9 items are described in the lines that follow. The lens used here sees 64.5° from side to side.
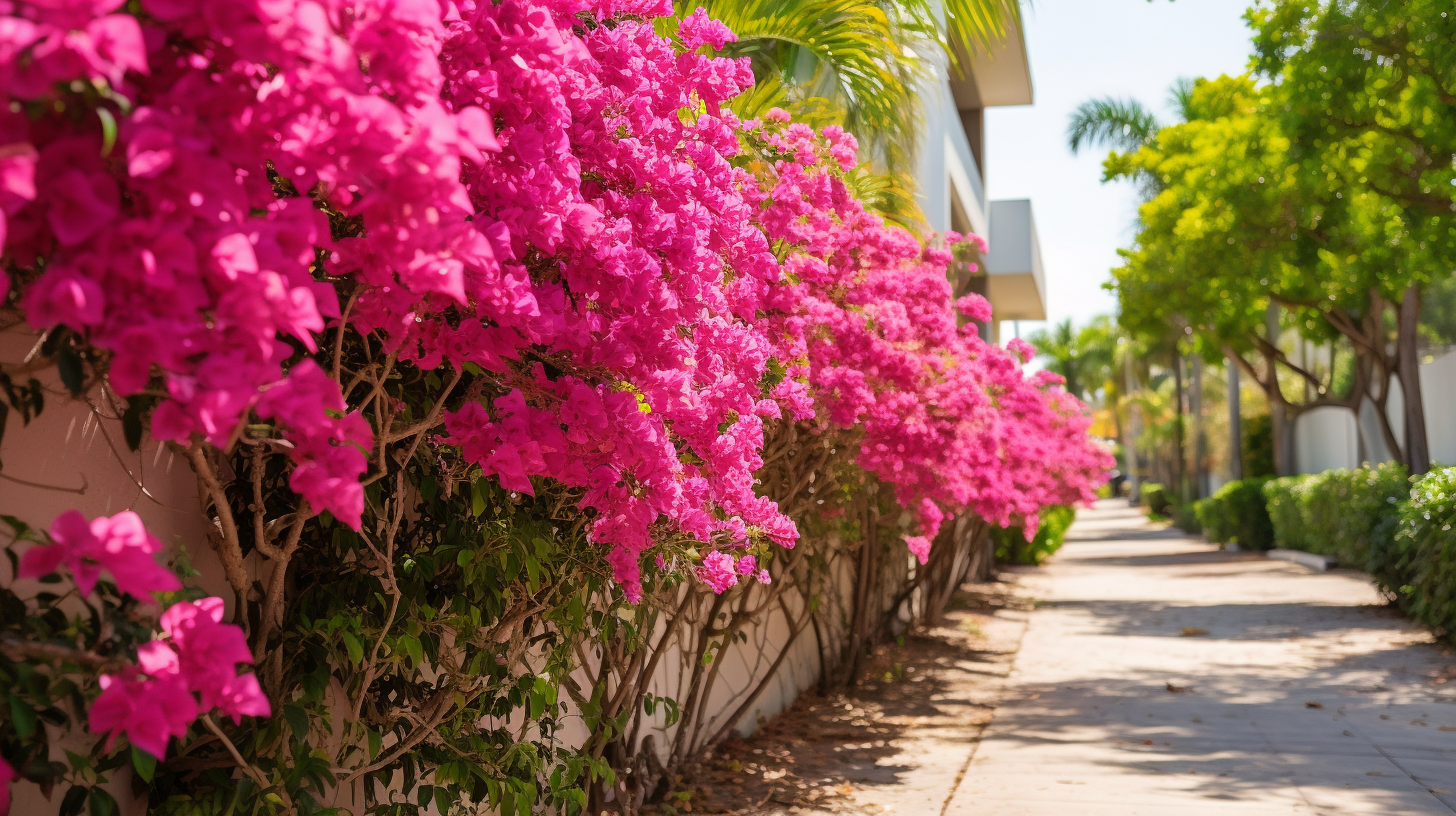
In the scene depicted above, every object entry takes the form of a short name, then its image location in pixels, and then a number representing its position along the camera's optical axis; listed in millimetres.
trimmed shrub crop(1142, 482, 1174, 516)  51288
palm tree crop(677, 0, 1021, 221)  7387
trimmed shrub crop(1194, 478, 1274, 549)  27775
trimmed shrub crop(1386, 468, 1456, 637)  10609
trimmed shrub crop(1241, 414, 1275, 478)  33812
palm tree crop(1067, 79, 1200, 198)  31297
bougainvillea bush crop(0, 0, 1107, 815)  1557
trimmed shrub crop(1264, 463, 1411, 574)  13641
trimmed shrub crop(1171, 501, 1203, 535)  37656
